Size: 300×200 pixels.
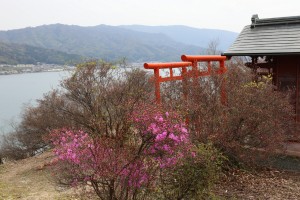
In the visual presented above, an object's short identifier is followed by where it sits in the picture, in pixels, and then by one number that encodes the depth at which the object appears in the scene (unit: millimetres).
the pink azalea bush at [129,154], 3805
